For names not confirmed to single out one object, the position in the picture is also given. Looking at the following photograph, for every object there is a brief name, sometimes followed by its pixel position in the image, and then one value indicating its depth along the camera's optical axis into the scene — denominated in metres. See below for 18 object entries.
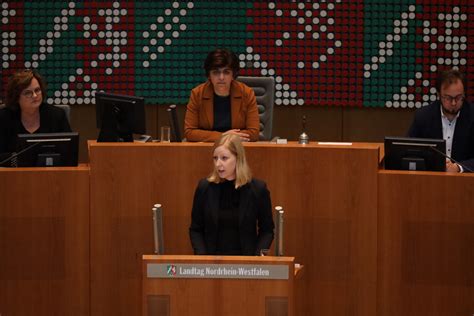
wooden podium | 9.96
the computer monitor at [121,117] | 13.35
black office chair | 16.77
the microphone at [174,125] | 14.04
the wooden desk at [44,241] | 12.41
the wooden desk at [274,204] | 12.47
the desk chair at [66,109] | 14.79
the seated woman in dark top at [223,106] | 14.51
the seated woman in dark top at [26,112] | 13.92
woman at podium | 11.41
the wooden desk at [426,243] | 12.23
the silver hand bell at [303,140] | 13.01
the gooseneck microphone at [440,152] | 12.51
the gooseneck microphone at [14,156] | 12.64
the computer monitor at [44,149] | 12.73
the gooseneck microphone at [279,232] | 10.09
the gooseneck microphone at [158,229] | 10.28
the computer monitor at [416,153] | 12.59
